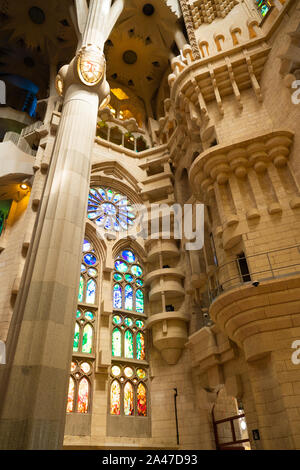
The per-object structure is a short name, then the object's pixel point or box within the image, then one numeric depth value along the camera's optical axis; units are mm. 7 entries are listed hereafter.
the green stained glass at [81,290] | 12002
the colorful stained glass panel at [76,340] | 10966
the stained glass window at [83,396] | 10031
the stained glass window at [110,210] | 14555
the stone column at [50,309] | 5051
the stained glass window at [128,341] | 10977
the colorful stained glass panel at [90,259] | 13060
